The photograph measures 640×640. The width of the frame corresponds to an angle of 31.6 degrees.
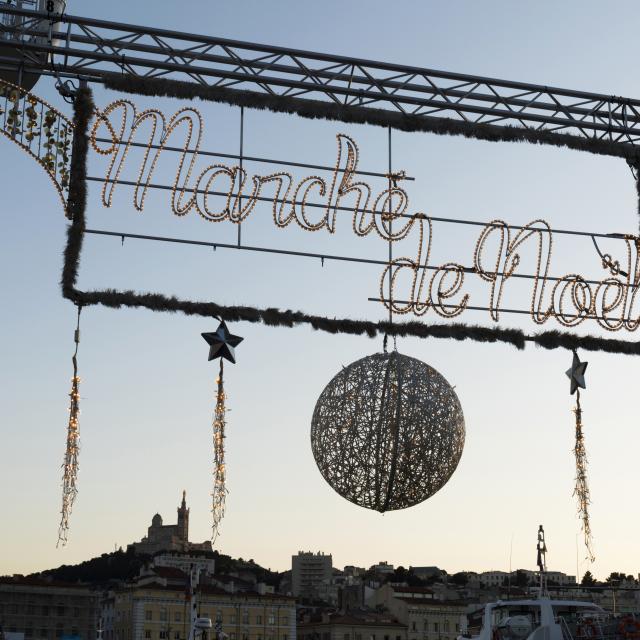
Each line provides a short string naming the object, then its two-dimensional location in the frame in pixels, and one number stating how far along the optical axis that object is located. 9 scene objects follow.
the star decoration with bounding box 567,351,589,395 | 15.48
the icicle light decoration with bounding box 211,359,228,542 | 13.62
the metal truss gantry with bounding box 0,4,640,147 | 13.49
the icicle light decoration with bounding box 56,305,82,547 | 12.98
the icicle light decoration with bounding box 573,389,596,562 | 15.34
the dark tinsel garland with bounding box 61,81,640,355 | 13.55
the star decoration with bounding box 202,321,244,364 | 13.66
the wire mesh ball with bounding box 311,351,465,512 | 13.13
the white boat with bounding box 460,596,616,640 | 16.14
